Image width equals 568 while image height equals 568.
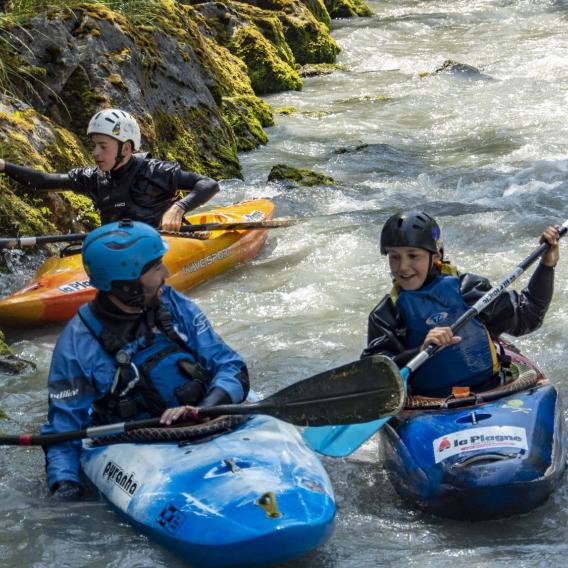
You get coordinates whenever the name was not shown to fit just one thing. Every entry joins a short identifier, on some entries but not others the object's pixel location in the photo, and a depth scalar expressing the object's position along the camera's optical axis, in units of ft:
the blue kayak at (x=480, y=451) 27.09
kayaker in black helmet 30.50
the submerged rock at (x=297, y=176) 68.49
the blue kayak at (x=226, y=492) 23.22
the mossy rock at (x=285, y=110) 92.58
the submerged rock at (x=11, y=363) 39.18
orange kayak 43.86
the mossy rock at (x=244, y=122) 78.95
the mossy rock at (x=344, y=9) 144.97
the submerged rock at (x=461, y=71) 104.37
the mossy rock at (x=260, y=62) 97.96
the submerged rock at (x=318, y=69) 111.24
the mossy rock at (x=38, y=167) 48.39
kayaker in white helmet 44.52
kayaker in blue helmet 27.45
